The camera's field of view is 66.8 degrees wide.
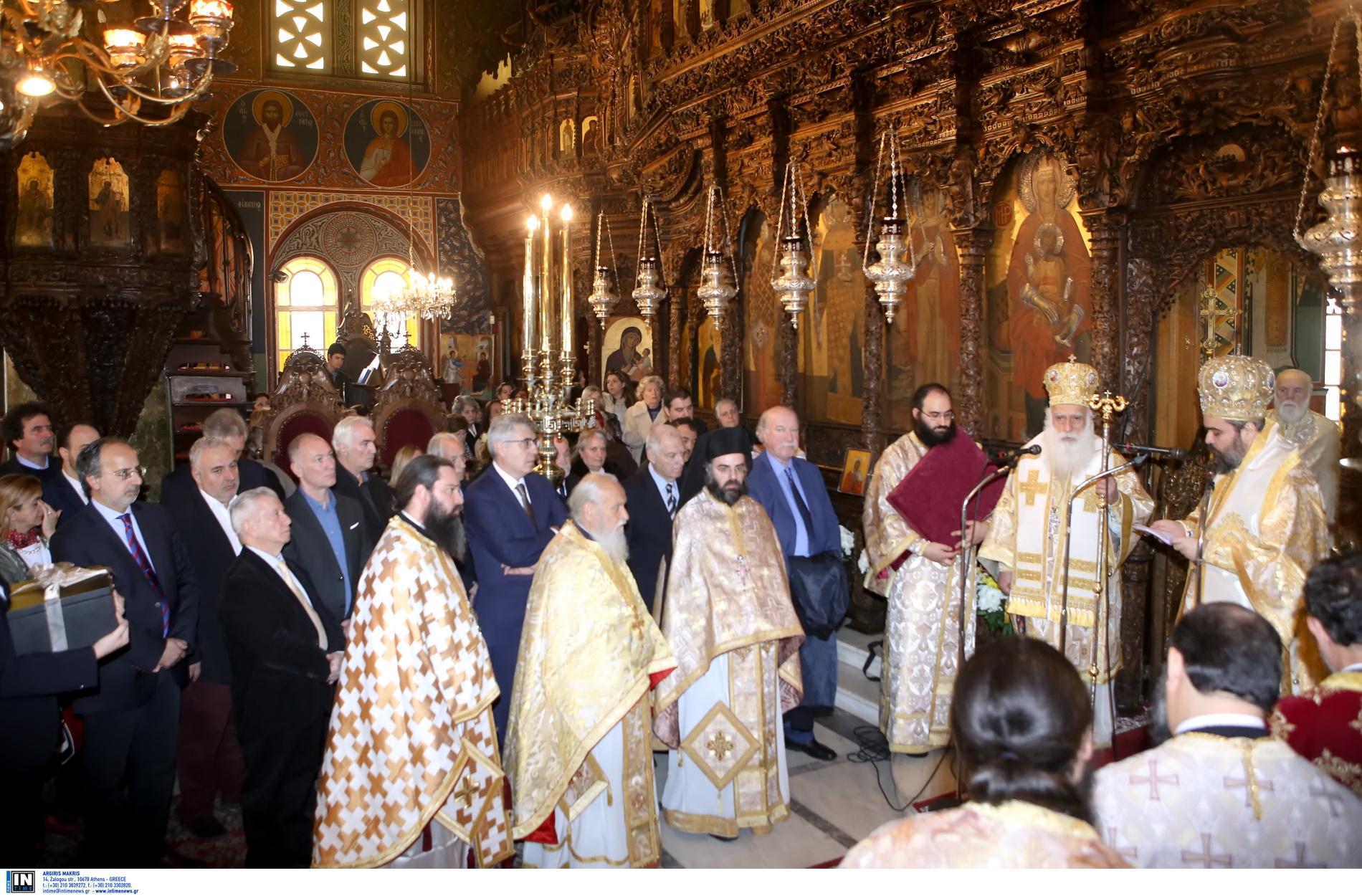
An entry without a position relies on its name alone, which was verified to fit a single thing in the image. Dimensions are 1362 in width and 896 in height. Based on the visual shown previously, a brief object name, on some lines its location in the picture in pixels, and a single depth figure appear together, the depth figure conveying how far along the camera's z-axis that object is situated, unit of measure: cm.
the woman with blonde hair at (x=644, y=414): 931
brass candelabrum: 457
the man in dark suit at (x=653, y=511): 517
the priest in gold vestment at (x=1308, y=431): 488
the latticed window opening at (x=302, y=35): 1986
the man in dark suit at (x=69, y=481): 510
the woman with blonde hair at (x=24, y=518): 404
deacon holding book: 496
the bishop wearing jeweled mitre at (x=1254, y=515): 387
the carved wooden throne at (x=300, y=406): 799
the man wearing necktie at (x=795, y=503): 512
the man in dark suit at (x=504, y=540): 432
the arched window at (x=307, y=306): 2048
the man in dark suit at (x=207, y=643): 446
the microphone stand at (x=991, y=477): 340
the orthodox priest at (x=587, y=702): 354
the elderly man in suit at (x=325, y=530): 432
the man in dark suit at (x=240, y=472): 462
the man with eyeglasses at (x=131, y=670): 371
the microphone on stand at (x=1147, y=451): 407
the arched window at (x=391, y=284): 2048
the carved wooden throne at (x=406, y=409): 865
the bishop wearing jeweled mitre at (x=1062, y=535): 457
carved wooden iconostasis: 568
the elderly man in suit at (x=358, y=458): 504
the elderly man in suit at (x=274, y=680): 348
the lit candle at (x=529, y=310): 460
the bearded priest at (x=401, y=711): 325
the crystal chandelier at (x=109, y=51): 466
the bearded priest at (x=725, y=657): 422
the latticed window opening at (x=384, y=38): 2053
